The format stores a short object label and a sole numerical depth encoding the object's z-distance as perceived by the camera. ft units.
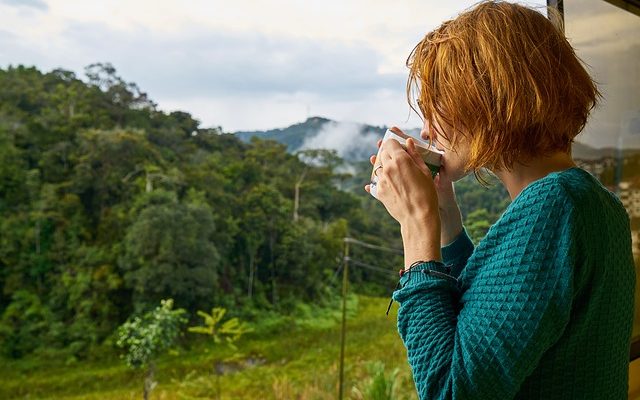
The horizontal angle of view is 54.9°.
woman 1.67
